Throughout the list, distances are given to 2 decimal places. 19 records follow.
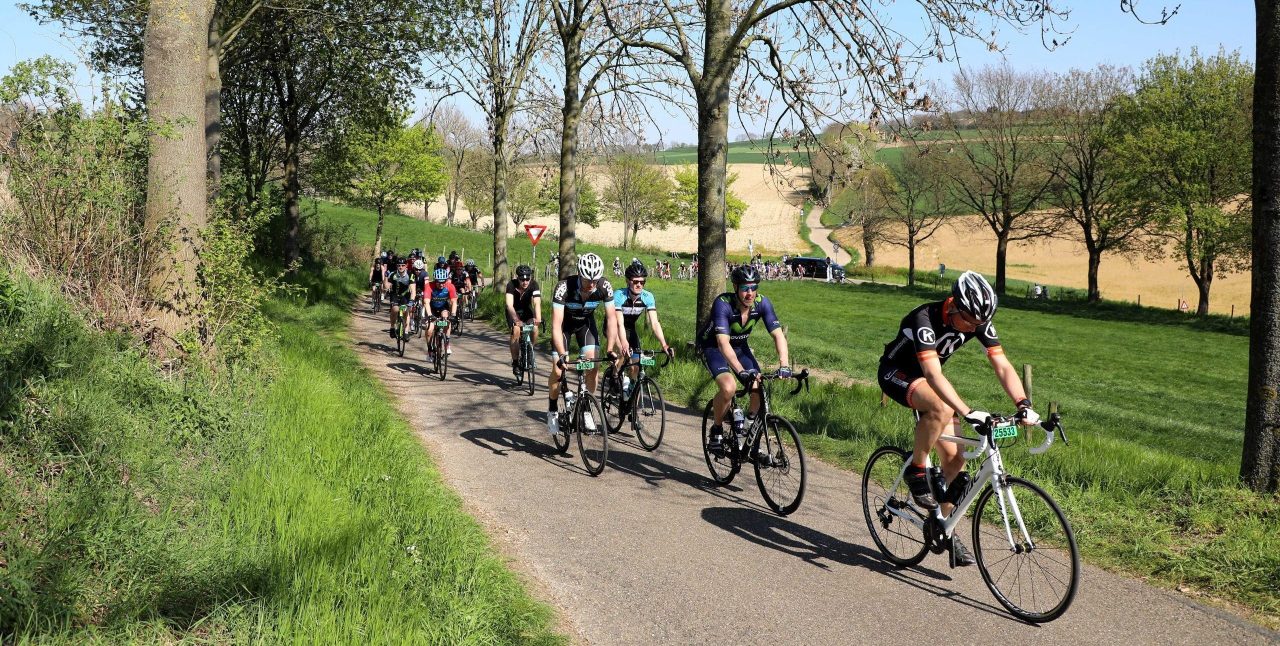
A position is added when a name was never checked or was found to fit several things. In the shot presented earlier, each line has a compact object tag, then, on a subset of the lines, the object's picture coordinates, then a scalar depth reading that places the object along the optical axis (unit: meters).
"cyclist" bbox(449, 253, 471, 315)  18.62
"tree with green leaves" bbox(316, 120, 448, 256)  47.47
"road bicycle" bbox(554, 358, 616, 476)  7.98
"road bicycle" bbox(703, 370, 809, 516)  6.79
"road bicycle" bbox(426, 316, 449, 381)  13.46
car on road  67.06
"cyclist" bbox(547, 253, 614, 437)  8.57
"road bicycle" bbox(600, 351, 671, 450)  8.98
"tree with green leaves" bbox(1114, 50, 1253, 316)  39.62
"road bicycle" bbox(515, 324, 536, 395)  12.19
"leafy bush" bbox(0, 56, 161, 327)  6.81
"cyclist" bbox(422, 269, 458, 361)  14.58
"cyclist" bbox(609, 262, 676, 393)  9.20
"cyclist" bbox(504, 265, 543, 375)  11.77
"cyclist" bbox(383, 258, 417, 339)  16.77
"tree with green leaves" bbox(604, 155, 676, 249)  85.94
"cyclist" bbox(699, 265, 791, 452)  7.05
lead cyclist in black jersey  5.05
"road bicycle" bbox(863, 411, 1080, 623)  4.84
